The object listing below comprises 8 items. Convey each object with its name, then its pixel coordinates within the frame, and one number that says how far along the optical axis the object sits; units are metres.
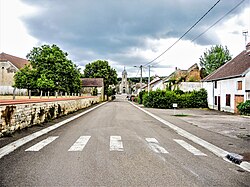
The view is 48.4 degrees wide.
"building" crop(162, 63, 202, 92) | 54.28
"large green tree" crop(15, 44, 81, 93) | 46.51
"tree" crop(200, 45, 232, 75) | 76.50
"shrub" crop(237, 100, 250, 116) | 27.41
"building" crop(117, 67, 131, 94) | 166.88
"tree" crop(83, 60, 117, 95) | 87.38
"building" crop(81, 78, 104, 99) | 83.00
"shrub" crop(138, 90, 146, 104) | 56.90
